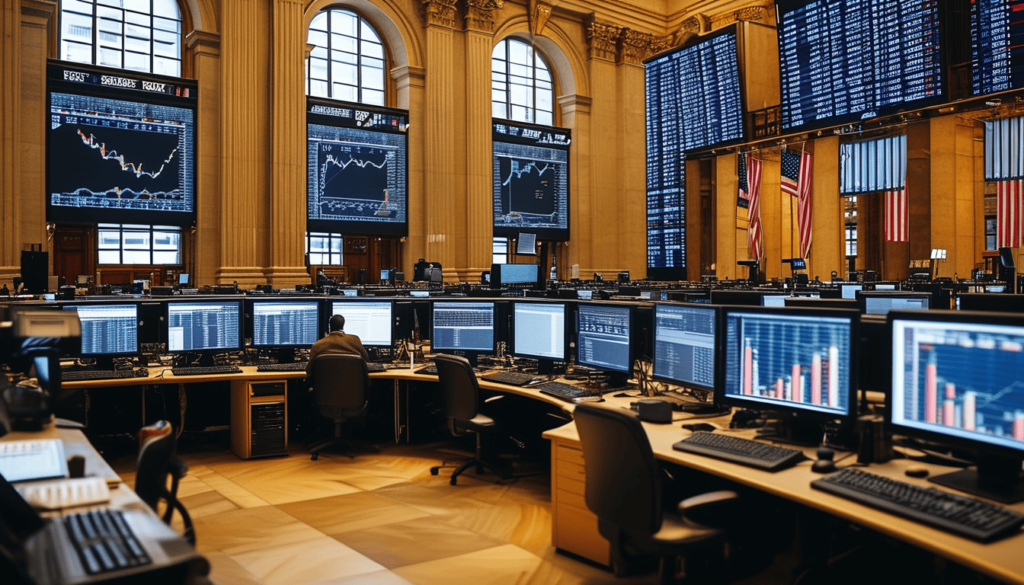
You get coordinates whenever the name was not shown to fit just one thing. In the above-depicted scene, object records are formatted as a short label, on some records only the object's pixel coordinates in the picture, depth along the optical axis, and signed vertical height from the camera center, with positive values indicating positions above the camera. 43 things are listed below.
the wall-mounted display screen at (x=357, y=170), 12.27 +1.96
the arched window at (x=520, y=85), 15.41 +4.28
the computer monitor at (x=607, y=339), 4.14 -0.33
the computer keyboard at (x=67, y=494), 1.98 -0.59
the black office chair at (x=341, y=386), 5.13 -0.73
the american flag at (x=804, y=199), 12.49 +1.45
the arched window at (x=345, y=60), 13.20 +4.13
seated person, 5.23 -0.44
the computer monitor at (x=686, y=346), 3.33 -0.30
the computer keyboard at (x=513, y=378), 4.68 -0.63
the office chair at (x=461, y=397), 4.48 -0.71
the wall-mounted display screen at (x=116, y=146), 10.22 +1.99
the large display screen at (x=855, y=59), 9.42 +3.10
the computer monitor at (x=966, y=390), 2.06 -0.32
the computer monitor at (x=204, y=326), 5.30 -0.32
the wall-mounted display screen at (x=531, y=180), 14.53 +2.10
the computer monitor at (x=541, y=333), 4.76 -0.34
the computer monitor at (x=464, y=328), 5.46 -0.34
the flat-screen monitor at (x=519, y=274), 8.91 +0.11
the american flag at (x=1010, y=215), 11.09 +1.04
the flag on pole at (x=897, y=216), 11.78 +1.07
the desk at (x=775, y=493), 1.75 -0.65
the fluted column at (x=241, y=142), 11.48 +2.24
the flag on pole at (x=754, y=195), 13.20 +1.59
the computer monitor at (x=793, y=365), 2.62 -0.32
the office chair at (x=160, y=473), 2.02 -0.54
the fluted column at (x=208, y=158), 11.42 +1.97
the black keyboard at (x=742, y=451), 2.51 -0.61
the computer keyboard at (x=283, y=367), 5.45 -0.63
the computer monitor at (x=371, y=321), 5.77 -0.30
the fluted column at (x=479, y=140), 13.99 +2.75
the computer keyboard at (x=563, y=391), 4.09 -0.62
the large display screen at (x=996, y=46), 8.50 +2.81
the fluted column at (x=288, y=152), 11.75 +2.12
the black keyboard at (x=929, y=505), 1.85 -0.61
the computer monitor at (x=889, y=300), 4.86 -0.13
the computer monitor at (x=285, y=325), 5.59 -0.33
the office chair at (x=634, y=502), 2.42 -0.75
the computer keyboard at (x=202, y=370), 5.11 -0.62
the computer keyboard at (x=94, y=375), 4.75 -0.61
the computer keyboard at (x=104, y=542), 1.39 -0.53
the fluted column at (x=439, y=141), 13.58 +2.65
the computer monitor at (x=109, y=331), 5.02 -0.33
